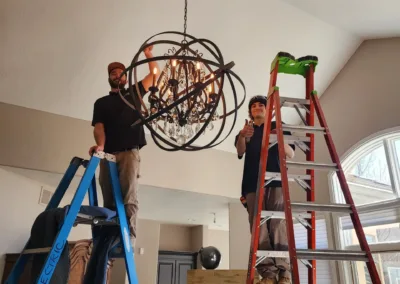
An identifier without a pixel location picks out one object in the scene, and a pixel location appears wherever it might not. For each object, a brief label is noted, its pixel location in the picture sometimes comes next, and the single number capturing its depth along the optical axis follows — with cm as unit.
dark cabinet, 841
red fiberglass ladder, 161
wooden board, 354
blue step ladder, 169
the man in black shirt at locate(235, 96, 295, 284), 229
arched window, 420
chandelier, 235
